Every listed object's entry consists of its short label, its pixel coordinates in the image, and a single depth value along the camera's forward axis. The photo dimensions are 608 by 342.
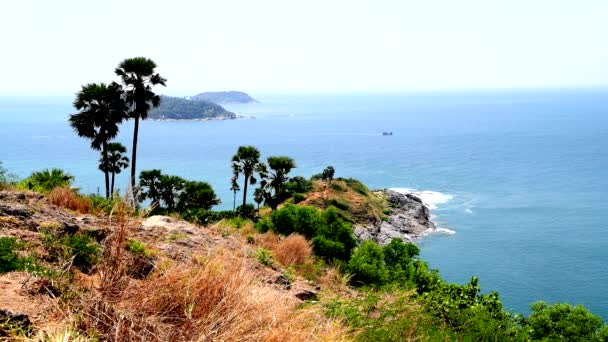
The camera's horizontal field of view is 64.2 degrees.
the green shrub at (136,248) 8.27
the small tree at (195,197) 46.94
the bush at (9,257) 6.58
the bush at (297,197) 70.19
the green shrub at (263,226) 22.81
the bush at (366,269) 18.49
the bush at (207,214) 21.10
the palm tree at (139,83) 32.19
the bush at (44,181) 14.93
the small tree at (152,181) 45.72
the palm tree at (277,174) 48.41
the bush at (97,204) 12.82
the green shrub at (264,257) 12.30
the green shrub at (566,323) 24.50
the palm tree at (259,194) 50.92
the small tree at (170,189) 45.75
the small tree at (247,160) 49.91
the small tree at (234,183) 56.19
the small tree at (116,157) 45.05
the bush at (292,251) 15.21
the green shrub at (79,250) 7.46
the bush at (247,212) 53.47
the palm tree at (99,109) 33.56
